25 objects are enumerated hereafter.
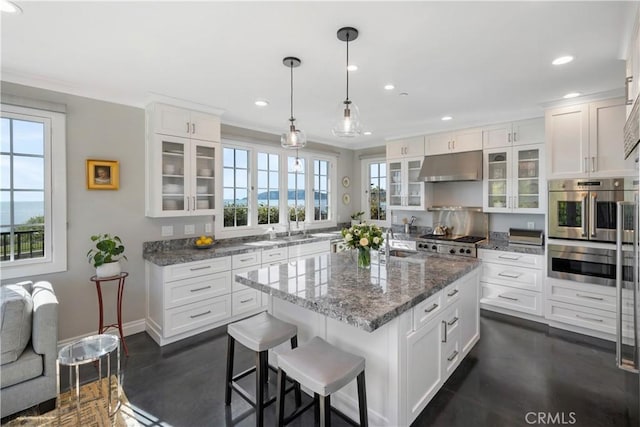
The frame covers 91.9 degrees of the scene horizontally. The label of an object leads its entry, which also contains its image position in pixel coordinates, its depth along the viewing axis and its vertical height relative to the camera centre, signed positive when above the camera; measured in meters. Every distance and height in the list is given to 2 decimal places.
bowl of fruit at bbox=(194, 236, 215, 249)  3.66 -0.37
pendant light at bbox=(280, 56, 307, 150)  2.45 +0.62
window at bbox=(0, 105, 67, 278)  2.74 +0.18
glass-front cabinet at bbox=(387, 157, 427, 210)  4.95 +0.44
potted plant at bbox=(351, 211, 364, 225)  6.00 -0.12
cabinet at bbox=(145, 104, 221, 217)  3.36 +0.56
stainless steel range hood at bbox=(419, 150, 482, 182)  4.27 +0.65
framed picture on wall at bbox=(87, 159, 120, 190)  3.10 +0.38
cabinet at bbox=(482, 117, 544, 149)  3.87 +1.03
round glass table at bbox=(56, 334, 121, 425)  1.86 -0.88
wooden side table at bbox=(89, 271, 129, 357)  2.87 -0.84
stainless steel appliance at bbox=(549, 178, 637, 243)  3.13 +0.06
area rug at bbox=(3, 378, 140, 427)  2.06 -1.40
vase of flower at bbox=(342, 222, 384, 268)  2.47 -0.22
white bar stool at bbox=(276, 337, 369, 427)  1.56 -0.84
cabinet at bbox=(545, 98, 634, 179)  3.14 +0.77
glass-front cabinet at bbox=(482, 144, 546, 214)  3.89 +0.43
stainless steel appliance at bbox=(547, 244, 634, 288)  3.17 -0.56
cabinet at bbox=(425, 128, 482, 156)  4.36 +1.04
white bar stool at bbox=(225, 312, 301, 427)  1.93 -0.84
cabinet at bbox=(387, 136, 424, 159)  4.89 +1.05
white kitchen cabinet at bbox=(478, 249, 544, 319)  3.67 -0.88
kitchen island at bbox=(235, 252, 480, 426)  1.77 -0.70
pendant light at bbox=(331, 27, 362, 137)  2.19 +0.64
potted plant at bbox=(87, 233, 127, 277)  2.85 -0.44
